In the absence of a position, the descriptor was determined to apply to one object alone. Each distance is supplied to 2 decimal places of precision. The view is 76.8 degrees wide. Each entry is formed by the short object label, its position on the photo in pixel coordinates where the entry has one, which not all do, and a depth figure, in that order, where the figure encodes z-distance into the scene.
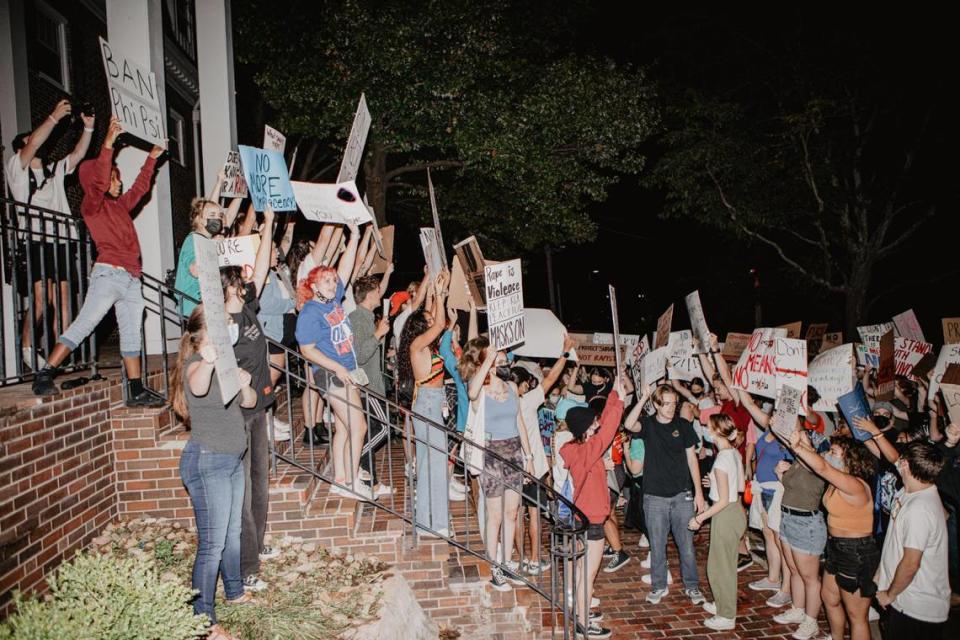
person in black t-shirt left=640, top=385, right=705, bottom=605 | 6.45
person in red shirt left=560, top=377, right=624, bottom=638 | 5.81
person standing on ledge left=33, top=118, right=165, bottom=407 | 5.03
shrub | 2.86
